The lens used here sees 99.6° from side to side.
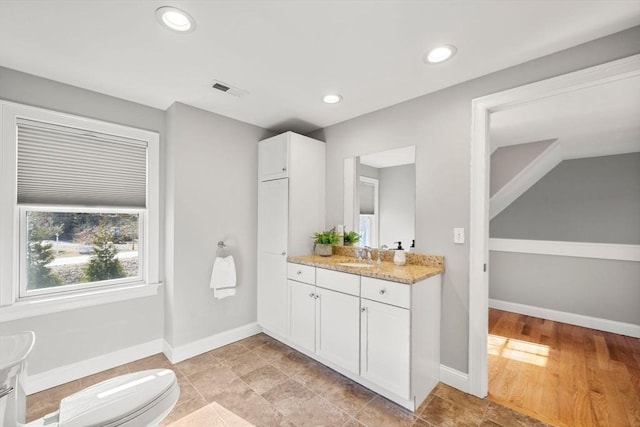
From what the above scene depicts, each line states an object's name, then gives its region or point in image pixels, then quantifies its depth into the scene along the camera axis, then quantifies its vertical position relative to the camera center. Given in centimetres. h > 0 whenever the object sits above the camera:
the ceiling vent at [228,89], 211 +101
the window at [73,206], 191 +5
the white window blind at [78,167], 198 +37
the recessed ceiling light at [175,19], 136 +102
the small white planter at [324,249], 272 -36
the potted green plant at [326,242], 270 -28
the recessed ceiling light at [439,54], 164 +101
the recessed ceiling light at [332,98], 228 +100
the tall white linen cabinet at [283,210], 271 +4
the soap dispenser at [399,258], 222 -36
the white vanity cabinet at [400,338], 176 -85
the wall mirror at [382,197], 238 +17
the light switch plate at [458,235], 202 -16
